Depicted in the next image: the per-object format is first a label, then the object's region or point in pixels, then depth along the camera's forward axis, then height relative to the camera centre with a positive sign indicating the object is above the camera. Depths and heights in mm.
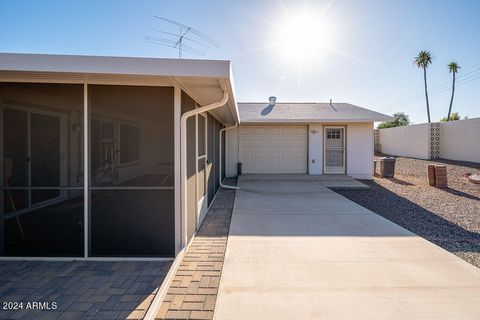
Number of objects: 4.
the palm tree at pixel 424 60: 30391 +11520
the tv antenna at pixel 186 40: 4180 +1924
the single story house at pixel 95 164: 3520 -76
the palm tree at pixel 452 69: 28812 +9940
